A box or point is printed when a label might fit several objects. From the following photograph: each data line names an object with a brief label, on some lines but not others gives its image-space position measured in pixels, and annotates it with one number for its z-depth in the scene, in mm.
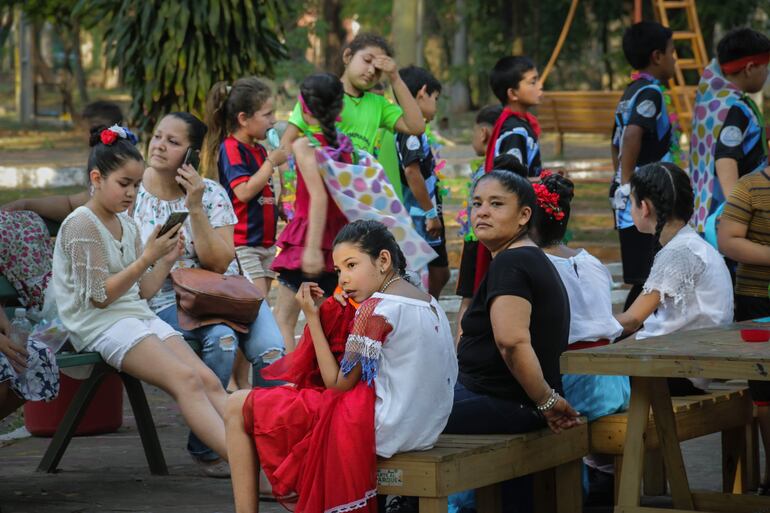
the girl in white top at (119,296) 8482
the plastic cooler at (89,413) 10539
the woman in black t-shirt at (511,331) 7140
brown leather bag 9191
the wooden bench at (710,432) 7802
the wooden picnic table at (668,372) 6659
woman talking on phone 9279
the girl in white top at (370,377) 6800
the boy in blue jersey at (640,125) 11571
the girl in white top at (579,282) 8042
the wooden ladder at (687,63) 29730
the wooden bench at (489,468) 6712
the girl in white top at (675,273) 8312
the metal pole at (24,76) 51489
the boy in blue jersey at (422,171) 12579
